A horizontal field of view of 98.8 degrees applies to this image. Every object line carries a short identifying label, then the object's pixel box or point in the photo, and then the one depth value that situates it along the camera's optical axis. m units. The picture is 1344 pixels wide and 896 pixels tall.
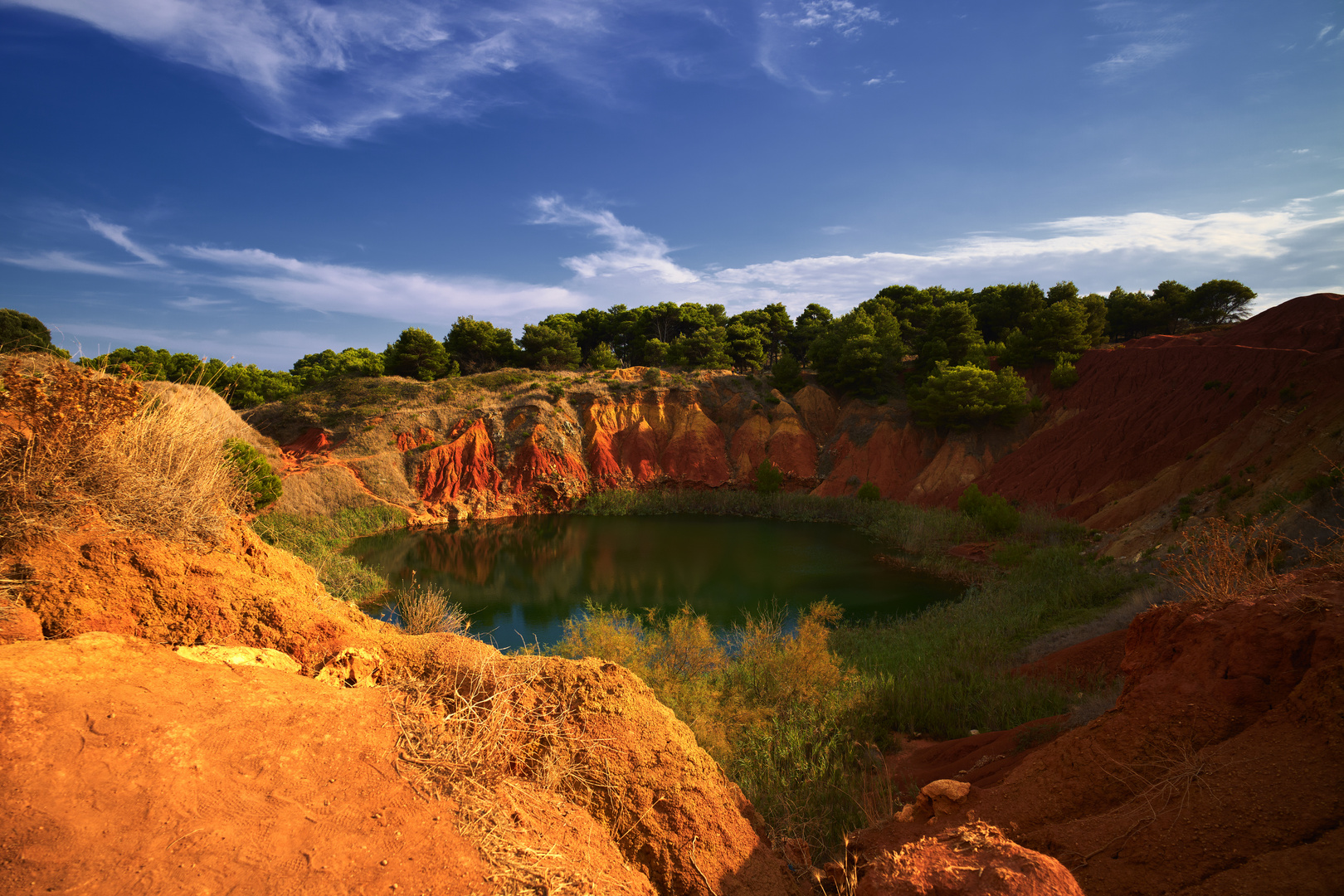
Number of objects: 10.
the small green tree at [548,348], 47.44
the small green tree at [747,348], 46.84
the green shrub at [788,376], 40.34
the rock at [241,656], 3.47
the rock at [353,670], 3.92
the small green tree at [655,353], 48.96
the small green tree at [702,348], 45.12
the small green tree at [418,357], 43.59
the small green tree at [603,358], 46.94
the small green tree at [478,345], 46.69
